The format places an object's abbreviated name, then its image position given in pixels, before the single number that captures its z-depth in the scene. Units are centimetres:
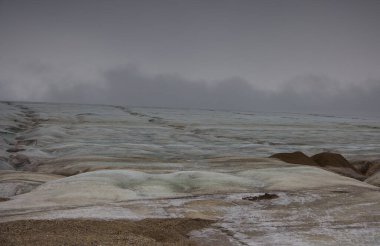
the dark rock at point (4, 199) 978
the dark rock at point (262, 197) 957
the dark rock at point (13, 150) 2337
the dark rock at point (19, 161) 1980
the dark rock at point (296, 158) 1923
